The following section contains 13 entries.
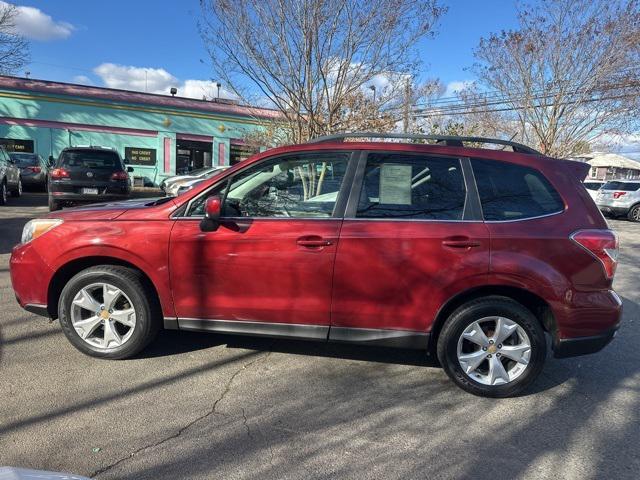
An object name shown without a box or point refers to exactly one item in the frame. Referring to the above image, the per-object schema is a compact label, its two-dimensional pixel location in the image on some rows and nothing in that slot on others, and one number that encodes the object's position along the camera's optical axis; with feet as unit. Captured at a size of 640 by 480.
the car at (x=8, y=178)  40.74
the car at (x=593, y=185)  79.40
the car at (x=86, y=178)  35.94
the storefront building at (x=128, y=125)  71.72
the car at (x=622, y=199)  63.05
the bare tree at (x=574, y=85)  50.70
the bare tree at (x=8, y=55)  72.73
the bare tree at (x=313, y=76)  29.94
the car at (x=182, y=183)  50.60
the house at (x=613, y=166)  165.58
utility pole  36.45
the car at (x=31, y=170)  56.39
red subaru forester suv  11.49
